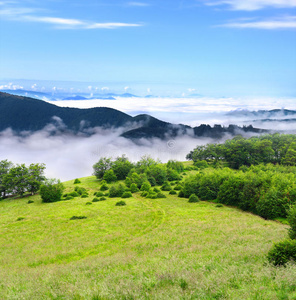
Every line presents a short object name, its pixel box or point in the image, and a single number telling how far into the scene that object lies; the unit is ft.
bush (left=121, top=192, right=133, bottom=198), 249.96
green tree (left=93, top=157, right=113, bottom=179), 370.94
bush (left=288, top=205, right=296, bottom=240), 76.02
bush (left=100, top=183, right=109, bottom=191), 291.93
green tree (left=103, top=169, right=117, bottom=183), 341.00
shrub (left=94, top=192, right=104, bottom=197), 252.87
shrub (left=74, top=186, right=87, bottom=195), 275.26
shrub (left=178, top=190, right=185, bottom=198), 252.65
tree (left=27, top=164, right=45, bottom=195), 280.51
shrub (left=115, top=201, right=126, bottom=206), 209.76
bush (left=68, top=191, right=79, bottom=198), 264.39
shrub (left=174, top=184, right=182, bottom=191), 277.23
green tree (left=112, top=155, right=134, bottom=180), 366.76
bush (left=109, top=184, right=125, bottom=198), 258.37
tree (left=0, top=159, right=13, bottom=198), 281.50
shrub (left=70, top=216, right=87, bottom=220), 170.92
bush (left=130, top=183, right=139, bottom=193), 279.49
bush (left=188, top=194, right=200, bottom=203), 224.12
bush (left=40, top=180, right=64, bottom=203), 244.01
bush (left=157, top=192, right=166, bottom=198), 244.22
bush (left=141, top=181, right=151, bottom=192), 277.78
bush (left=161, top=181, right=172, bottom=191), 285.43
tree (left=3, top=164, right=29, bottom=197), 275.39
